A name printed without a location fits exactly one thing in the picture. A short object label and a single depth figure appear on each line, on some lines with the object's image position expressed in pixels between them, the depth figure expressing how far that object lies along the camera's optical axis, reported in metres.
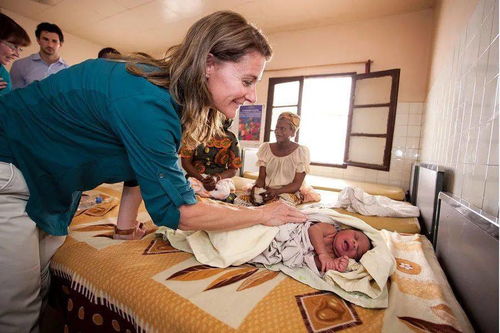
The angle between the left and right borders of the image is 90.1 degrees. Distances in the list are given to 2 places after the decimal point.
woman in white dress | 2.47
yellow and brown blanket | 0.81
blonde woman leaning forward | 0.84
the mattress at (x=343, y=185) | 3.20
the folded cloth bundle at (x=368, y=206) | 2.19
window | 3.98
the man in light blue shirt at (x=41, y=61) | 3.12
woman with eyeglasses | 2.01
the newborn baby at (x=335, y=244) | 1.18
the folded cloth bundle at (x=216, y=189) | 2.18
